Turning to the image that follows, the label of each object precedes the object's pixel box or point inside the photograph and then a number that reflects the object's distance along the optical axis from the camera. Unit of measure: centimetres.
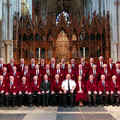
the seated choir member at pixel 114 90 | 701
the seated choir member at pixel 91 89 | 706
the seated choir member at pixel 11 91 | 704
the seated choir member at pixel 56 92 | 715
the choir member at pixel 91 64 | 797
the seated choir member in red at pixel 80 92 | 705
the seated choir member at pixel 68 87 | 705
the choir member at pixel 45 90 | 709
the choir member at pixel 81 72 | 778
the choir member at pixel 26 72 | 777
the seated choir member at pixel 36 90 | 712
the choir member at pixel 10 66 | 797
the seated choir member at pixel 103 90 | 706
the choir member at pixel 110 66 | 791
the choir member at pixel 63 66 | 799
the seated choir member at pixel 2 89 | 705
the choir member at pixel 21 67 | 807
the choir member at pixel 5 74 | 735
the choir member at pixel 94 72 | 776
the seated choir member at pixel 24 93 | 711
